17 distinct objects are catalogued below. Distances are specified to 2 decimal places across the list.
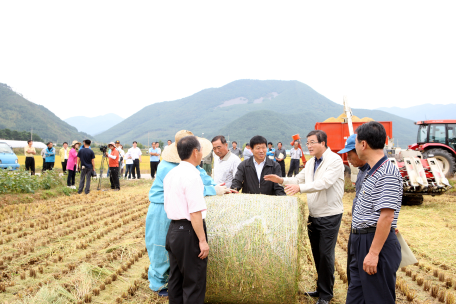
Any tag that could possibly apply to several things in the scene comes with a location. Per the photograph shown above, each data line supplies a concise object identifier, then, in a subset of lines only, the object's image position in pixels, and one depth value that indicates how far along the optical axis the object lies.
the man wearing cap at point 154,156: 15.07
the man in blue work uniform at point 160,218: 3.54
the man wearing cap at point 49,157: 15.03
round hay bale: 3.03
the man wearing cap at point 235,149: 14.73
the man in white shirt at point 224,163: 5.09
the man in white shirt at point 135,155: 15.24
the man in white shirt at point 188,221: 2.63
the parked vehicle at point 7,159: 15.14
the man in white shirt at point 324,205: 3.47
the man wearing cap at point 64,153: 15.59
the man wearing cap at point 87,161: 10.62
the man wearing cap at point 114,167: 11.58
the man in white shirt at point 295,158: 14.16
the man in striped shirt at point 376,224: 2.31
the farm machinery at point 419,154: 8.01
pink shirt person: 11.72
